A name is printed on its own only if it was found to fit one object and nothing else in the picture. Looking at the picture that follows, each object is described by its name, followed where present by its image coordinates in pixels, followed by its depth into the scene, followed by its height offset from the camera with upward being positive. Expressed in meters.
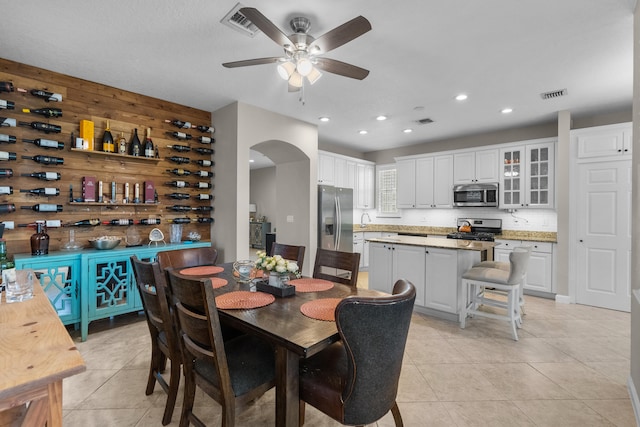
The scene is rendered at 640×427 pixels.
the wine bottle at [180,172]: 4.02 +0.56
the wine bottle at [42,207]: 3.06 +0.07
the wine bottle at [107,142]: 3.45 +0.82
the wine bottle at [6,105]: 2.82 +1.01
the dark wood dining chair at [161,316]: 1.74 -0.61
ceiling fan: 1.84 +1.12
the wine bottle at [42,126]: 3.01 +0.87
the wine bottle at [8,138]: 2.84 +0.71
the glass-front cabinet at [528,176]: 4.70 +0.63
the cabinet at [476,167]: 5.22 +0.86
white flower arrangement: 1.90 -0.32
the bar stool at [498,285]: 3.04 -0.72
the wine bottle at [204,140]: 4.24 +1.04
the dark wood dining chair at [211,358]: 1.37 -0.77
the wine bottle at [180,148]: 4.03 +0.89
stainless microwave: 5.20 +0.36
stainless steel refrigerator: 5.30 -0.06
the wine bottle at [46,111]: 3.03 +1.02
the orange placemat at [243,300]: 1.67 -0.49
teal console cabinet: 2.84 -0.67
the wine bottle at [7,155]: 2.82 +0.55
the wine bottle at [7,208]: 2.85 +0.05
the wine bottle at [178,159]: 3.99 +0.72
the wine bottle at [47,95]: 3.01 +1.18
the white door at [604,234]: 3.82 -0.25
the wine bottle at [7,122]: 2.85 +0.86
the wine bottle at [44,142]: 3.03 +0.71
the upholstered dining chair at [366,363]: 1.18 -0.62
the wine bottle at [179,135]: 3.97 +1.03
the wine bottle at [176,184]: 4.04 +0.40
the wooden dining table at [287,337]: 1.29 -0.53
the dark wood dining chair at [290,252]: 2.65 -0.34
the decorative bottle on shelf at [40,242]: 2.88 -0.27
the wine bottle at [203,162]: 4.22 +0.72
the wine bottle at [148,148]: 3.72 +0.81
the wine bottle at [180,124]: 3.99 +1.18
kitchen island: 3.44 -0.63
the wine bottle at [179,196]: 3.98 +0.24
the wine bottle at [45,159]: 3.06 +0.55
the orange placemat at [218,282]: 2.08 -0.48
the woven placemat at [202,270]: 2.42 -0.46
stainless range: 5.19 -0.25
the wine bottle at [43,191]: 3.07 +0.23
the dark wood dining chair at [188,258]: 2.64 -0.40
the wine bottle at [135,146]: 3.67 +0.82
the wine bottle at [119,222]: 3.53 -0.09
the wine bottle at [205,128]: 4.24 +1.20
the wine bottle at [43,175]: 3.07 +0.39
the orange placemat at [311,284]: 2.04 -0.49
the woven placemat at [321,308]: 1.54 -0.50
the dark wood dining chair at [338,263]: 2.27 -0.38
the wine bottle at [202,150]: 4.23 +0.88
